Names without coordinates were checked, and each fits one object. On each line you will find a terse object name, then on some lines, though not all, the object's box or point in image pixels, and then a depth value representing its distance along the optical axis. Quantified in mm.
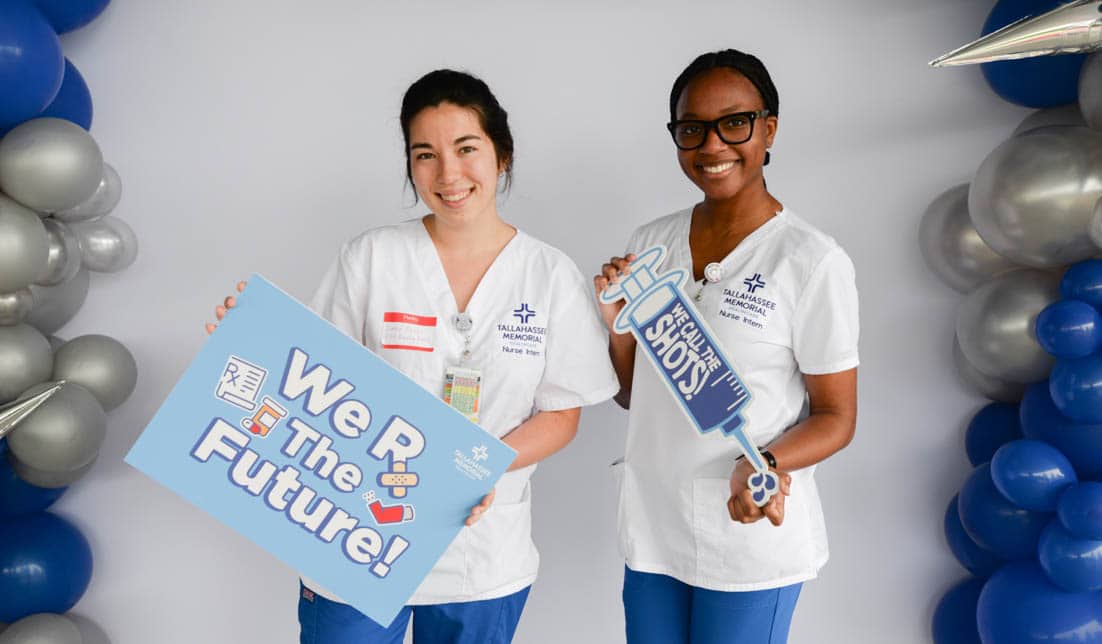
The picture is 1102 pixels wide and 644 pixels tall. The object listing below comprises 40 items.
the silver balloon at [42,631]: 2258
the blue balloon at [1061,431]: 2033
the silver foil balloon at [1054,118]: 2359
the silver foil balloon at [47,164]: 2074
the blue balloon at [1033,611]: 2010
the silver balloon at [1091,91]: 2020
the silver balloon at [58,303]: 2324
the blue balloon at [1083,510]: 1914
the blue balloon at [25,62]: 1974
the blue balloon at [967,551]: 2406
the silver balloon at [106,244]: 2352
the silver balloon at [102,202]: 2291
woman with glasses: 1762
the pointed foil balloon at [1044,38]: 1610
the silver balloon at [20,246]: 2021
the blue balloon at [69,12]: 2264
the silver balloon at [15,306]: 2188
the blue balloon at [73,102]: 2326
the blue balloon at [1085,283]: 1976
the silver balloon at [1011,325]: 2139
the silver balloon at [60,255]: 2193
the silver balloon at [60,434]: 2125
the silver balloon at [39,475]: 2285
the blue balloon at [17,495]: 2324
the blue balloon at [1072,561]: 1960
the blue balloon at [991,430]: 2402
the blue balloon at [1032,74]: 2230
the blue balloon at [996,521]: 2152
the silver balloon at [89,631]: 2521
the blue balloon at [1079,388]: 1938
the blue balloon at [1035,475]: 2027
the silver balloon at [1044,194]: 2014
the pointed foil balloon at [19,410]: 2064
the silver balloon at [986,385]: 2393
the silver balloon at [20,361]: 2166
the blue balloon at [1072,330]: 1946
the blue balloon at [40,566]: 2281
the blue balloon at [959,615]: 2457
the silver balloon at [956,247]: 2330
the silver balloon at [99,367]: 2273
